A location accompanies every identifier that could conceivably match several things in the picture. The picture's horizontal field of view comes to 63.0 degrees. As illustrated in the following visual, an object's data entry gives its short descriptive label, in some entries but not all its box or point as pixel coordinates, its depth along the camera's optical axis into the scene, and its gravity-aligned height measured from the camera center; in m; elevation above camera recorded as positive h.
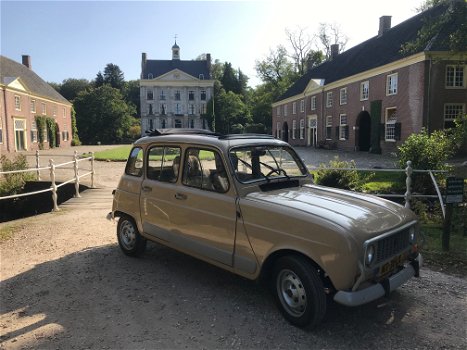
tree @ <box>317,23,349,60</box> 65.69 +16.67
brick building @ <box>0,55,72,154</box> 40.38 +4.11
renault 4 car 3.65 -0.90
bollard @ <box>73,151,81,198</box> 12.30 -1.26
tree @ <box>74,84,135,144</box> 73.62 +4.58
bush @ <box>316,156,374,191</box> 10.79 -1.12
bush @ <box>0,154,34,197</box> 13.43 -1.33
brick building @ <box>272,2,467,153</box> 26.25 +3.89
